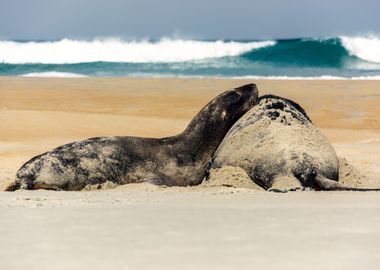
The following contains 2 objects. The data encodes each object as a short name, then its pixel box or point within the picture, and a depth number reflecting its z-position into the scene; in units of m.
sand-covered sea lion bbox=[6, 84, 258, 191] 15.70
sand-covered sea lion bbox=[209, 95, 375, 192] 14.22
